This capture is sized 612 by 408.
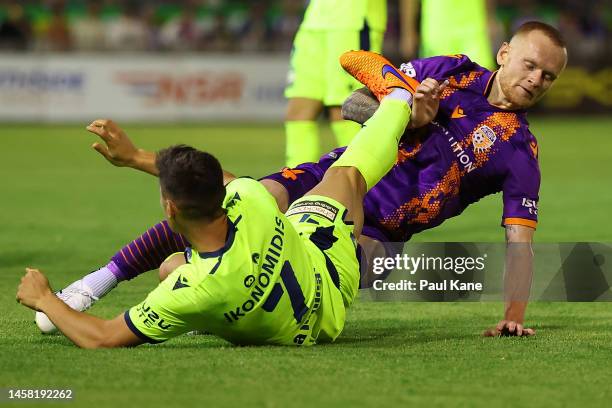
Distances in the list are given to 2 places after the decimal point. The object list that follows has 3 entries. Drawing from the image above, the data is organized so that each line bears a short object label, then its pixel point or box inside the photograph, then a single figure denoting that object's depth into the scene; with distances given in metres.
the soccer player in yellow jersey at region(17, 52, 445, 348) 8.77
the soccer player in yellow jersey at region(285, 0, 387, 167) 16.70
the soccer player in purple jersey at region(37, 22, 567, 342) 10.77
